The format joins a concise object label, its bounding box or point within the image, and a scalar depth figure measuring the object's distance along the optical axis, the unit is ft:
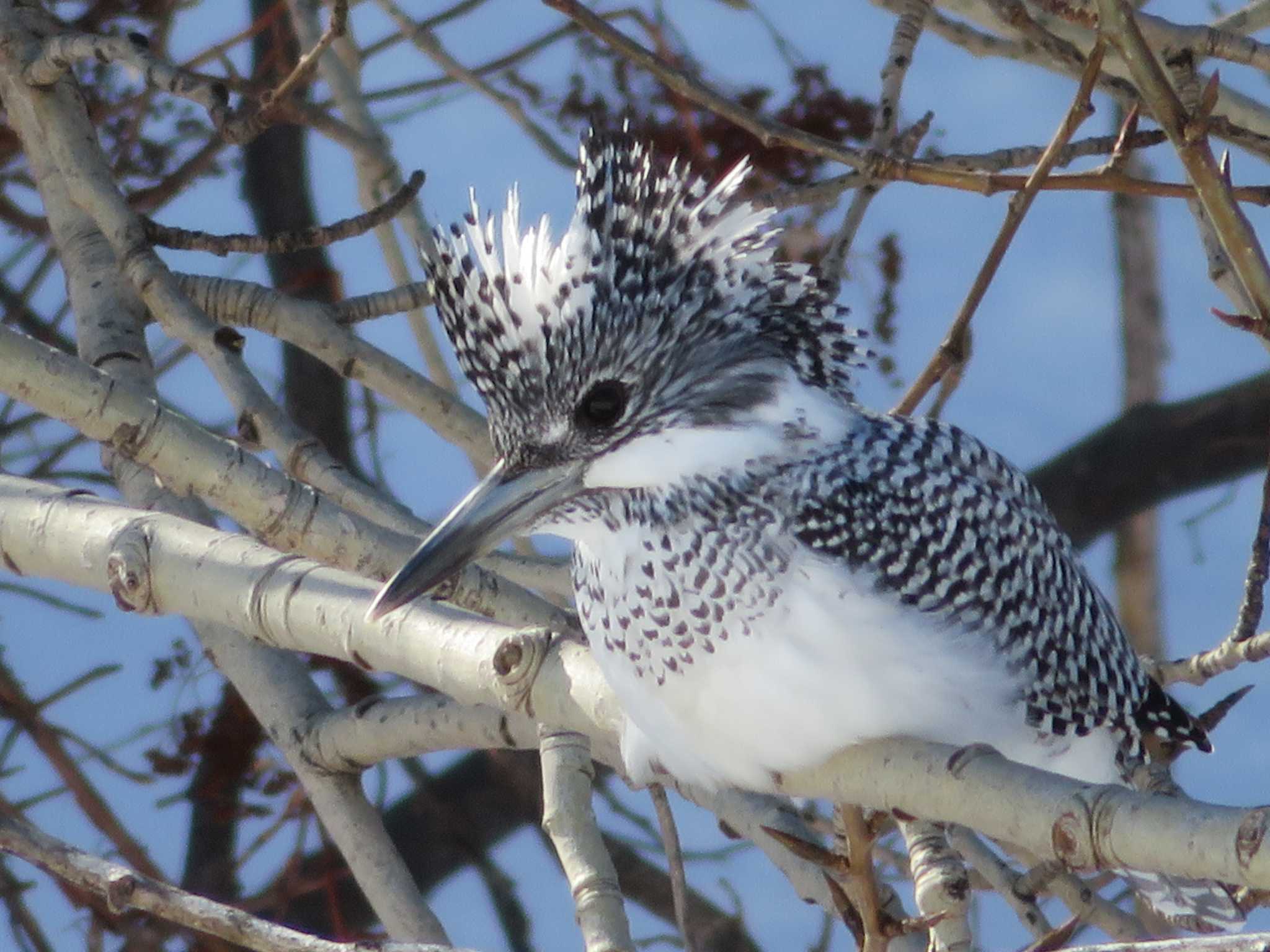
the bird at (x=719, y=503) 22.53
